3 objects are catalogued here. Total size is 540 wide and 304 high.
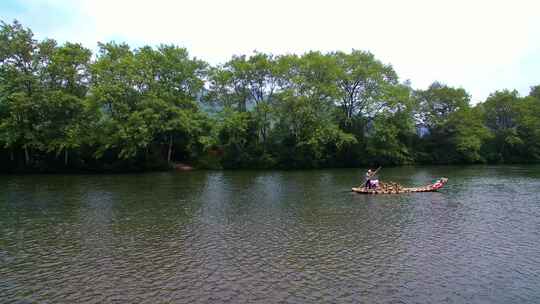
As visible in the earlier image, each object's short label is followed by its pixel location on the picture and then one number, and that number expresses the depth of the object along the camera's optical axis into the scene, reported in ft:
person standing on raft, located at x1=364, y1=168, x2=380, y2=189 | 117.29
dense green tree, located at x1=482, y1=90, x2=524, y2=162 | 272.78
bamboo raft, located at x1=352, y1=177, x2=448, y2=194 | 113.29
